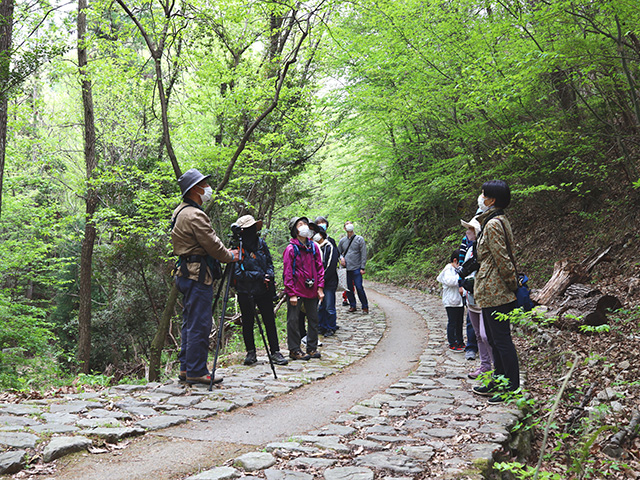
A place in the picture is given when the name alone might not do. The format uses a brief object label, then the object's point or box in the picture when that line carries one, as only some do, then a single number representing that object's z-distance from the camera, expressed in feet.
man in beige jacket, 17.16
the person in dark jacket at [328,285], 30.37
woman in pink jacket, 23.17
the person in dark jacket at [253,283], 21.29
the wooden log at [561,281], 25.94
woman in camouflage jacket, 14.94
